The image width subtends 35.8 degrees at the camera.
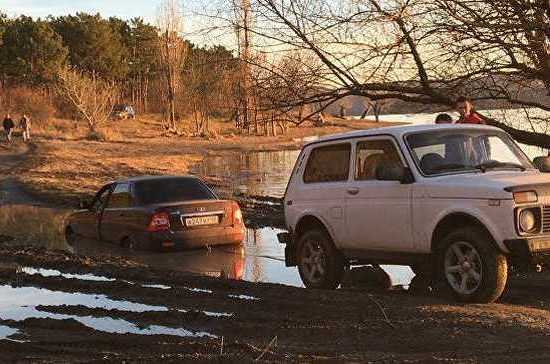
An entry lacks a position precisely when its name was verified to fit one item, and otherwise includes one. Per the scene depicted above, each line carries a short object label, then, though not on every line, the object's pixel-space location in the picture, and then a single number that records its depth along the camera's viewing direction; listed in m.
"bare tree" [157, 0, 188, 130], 71.25
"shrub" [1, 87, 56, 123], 70.19
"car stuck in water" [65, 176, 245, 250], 13.55
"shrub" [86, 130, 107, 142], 57.00
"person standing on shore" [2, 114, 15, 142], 52.50
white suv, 8.13
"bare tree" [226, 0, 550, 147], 11.45
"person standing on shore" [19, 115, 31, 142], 53.37
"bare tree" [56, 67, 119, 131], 62.09
